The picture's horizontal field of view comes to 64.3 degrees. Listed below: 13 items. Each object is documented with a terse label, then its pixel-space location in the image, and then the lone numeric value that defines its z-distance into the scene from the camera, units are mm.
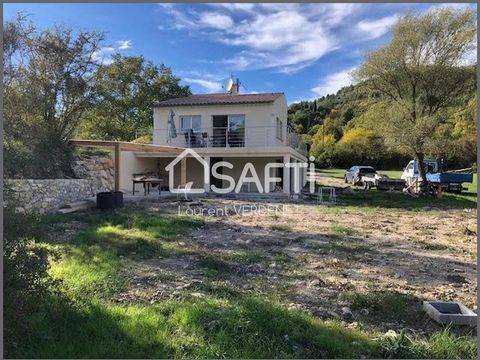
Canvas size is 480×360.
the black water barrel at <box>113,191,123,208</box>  13523
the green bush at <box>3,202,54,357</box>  3373
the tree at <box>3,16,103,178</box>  10609
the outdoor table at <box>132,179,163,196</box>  18022
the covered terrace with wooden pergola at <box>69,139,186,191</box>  16652
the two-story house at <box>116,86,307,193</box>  21531
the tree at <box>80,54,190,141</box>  28625
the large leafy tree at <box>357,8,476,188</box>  22016
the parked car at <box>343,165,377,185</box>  30578
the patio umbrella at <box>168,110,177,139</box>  22473
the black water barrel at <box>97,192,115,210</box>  13250
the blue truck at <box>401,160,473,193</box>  24047
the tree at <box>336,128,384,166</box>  40406
